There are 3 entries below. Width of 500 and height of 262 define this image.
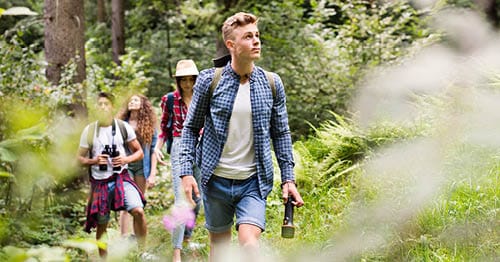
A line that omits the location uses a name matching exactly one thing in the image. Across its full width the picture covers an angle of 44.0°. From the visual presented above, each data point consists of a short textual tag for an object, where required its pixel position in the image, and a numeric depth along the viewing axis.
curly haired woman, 7.12
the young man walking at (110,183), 5.90
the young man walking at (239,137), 3.88
